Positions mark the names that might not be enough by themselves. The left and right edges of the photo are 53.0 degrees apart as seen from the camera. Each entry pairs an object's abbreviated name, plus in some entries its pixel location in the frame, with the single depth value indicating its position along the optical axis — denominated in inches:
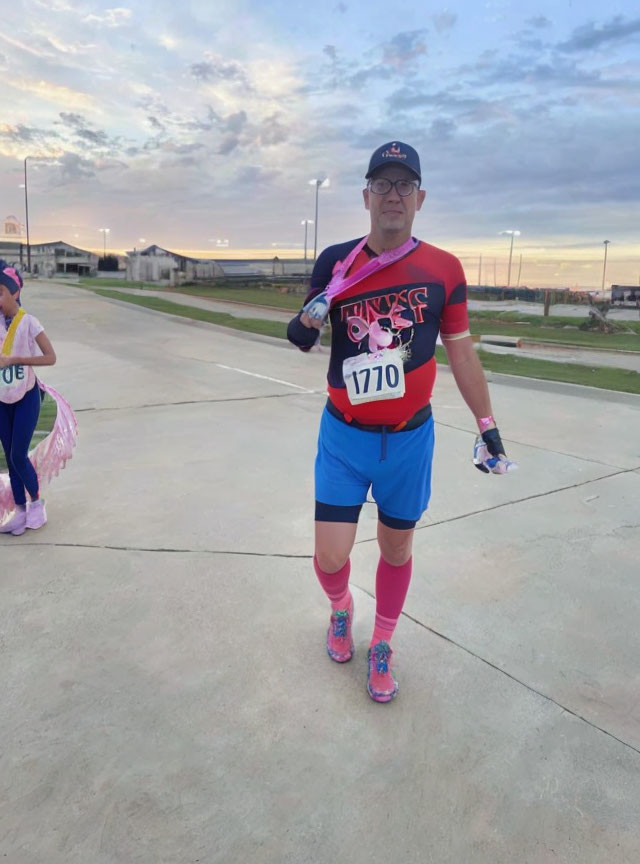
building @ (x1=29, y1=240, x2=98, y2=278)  3053.6
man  94.0
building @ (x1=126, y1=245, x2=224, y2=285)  1835.6
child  143.6
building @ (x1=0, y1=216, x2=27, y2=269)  3007.1
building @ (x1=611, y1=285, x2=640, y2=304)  1494.8
